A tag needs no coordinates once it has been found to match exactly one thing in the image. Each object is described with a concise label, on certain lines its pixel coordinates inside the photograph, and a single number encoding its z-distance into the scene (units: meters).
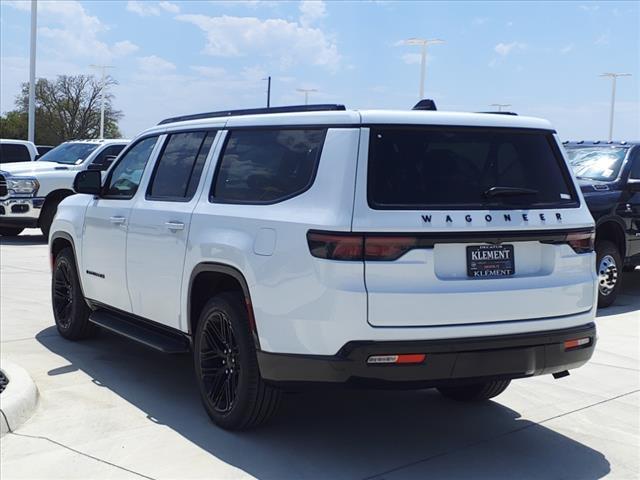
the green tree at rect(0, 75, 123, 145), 66.25
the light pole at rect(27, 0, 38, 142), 33.91
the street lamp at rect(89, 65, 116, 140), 59.41
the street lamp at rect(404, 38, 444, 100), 46.09
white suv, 3.94
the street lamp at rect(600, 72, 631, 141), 59.02
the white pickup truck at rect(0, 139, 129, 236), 14.59
